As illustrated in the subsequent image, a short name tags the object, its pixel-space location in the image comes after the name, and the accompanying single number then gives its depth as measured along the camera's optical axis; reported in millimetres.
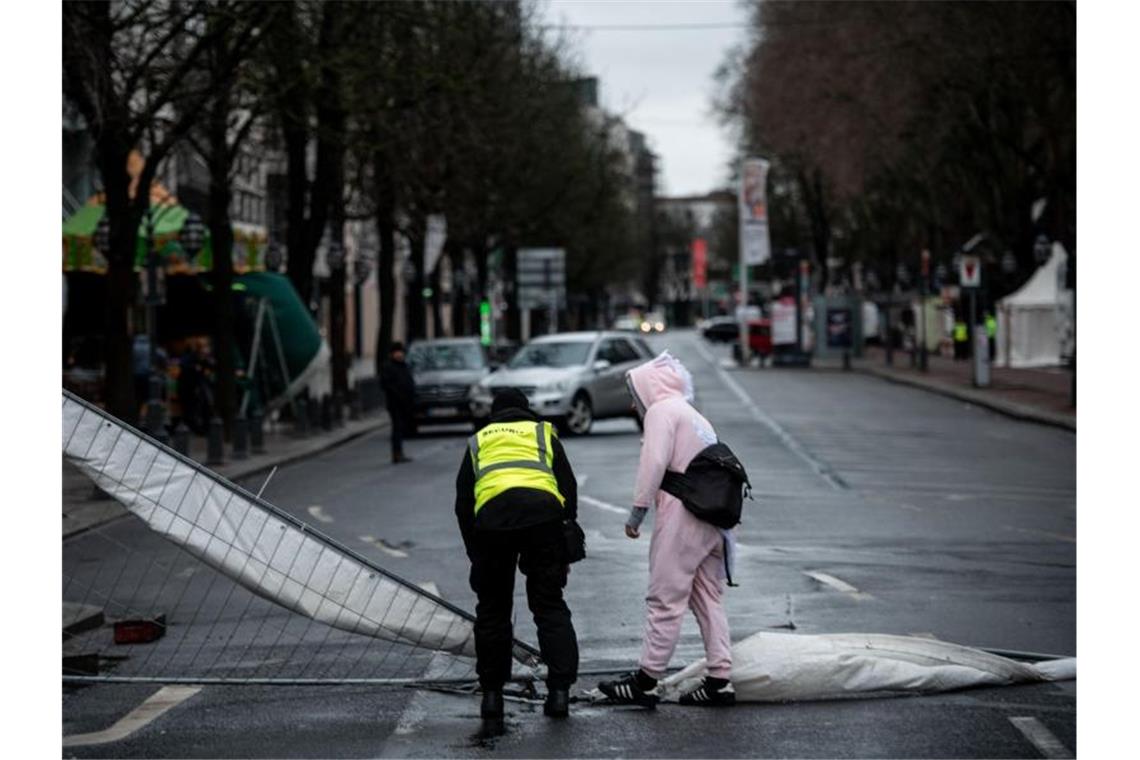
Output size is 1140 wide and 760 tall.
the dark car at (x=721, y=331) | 131250
